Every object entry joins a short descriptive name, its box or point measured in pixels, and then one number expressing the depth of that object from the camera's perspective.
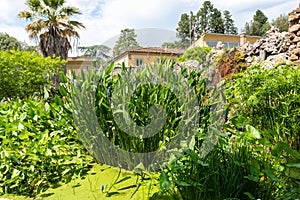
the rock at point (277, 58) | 4.73
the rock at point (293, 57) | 4.64
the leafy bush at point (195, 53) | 12.81
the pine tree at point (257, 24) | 33.72
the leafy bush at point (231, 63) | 5.48
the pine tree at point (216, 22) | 37.62
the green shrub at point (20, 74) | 6.16
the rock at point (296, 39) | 4.73
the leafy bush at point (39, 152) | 1.79
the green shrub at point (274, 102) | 1.99
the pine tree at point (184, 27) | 37.84
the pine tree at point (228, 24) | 38.62
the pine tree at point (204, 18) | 37.59
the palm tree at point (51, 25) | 11.67
